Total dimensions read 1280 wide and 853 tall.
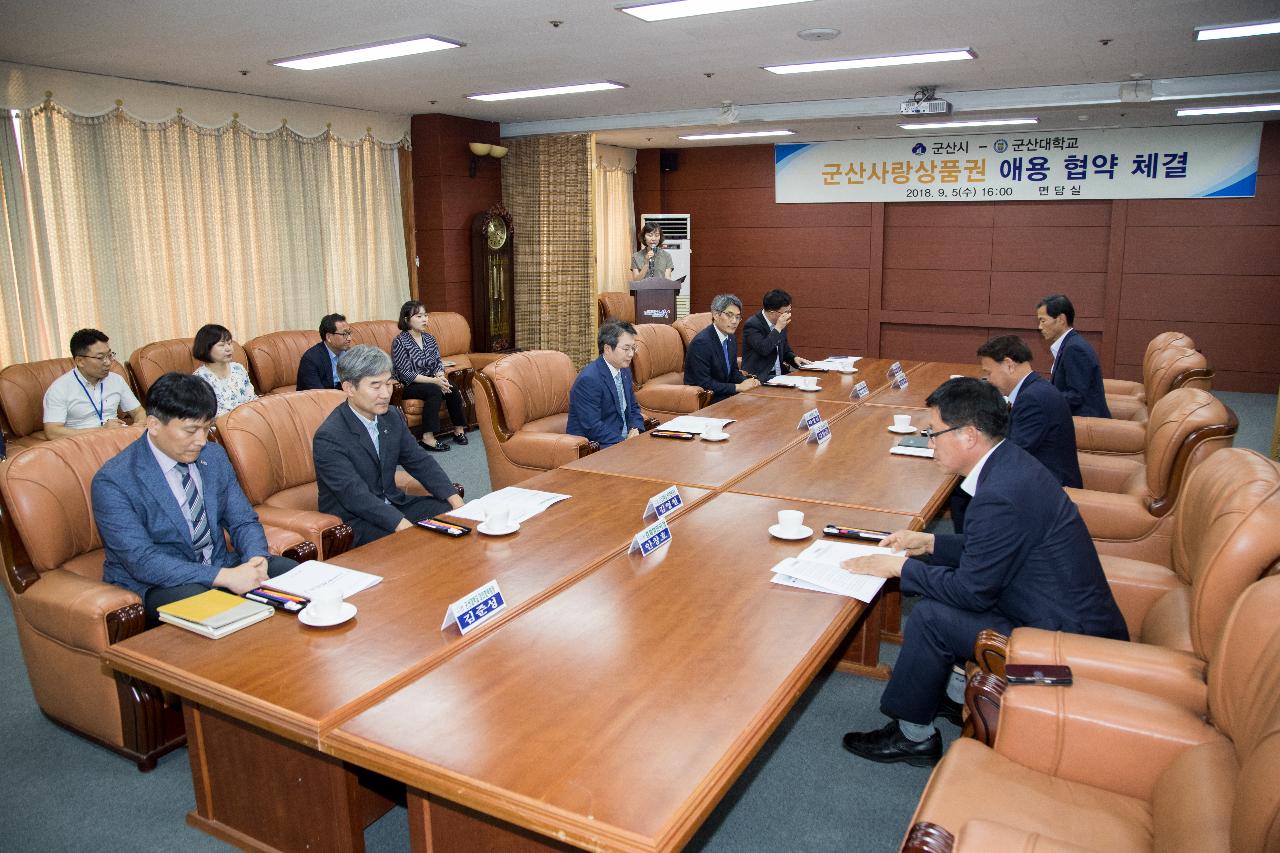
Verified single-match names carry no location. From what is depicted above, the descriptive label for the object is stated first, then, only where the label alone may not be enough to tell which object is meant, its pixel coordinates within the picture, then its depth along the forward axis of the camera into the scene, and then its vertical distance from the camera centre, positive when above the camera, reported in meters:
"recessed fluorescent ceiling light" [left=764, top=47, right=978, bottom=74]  5.61 +1.28
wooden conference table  1.55 -0.85
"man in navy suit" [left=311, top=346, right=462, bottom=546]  3.24 -0.68
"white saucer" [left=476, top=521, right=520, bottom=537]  2.73 -0.79
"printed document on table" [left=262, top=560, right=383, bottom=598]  2.32 -0.81
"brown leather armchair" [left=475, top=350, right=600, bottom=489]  4.46 -0.82
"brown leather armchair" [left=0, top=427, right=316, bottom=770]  2.62 -0.97
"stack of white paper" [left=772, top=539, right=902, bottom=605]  2.29 -0.82
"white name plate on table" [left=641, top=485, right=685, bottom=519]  2.86 -0.77
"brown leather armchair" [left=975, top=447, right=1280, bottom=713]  2.06 -0.83
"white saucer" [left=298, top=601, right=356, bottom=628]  2.09 -0.81
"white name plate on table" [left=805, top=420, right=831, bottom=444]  4.04 -0.77
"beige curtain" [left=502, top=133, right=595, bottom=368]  8.70 +0.27
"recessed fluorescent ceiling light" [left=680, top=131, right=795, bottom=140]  9.20 +1.33
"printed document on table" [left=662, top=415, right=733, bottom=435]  4.15 -0.75
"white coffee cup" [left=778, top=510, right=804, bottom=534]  2.71 -0.77
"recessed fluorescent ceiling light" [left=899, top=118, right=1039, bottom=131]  8.33 +1.27
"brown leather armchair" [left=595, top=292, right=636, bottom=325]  9.76 -0.45
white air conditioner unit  10.95 +0.28
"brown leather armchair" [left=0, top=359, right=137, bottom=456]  5.00 -0.69
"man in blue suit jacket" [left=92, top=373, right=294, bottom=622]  2.64 -0.70
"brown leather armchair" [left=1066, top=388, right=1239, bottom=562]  3.24 -0.84
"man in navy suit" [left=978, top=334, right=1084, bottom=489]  3.70 -0.63
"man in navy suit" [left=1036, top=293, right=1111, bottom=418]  4.89 -0.57
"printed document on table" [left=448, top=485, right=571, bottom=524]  2.91 -0.79
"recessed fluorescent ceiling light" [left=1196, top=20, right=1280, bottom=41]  4.72 +1.19
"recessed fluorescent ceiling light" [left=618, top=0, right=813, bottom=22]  4.22 +1.22
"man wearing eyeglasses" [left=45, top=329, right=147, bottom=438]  4.63 -0.62
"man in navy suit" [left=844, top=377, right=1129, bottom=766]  2.36 -0.81
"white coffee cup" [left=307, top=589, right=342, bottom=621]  2.10 -0.78
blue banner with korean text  8.48 +0.94
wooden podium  9.40 -0.34
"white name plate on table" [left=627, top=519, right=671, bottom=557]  2.59 -0.79
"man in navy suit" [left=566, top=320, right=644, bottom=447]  4.51 -0.63
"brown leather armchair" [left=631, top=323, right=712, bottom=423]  5.71 -0.78
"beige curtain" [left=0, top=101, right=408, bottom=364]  5.84 +0.31
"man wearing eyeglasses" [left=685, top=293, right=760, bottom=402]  5.78 -0.57
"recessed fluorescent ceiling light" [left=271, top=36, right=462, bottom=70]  5.11 +1.27
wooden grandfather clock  8.59 -0.12
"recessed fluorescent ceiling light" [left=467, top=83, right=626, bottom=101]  6.71 +1.32
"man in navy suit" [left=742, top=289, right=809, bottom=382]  6.10 -0.49
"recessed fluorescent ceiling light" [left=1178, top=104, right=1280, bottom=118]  7.28 +1.19
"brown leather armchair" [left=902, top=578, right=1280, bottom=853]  1.61 -1.01
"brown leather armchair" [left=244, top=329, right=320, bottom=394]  6.41 -0.63
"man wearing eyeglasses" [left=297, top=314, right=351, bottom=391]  6.17 -0.59
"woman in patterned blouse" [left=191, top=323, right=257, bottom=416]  5.11 -0.54
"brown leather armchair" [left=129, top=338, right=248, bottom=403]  5.77 -0.57
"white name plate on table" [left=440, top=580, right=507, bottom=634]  2.07 -0.79
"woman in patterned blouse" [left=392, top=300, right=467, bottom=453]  6.61 -0.74
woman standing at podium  10.10 +0.05
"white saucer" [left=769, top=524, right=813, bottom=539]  2.69 -0.81
